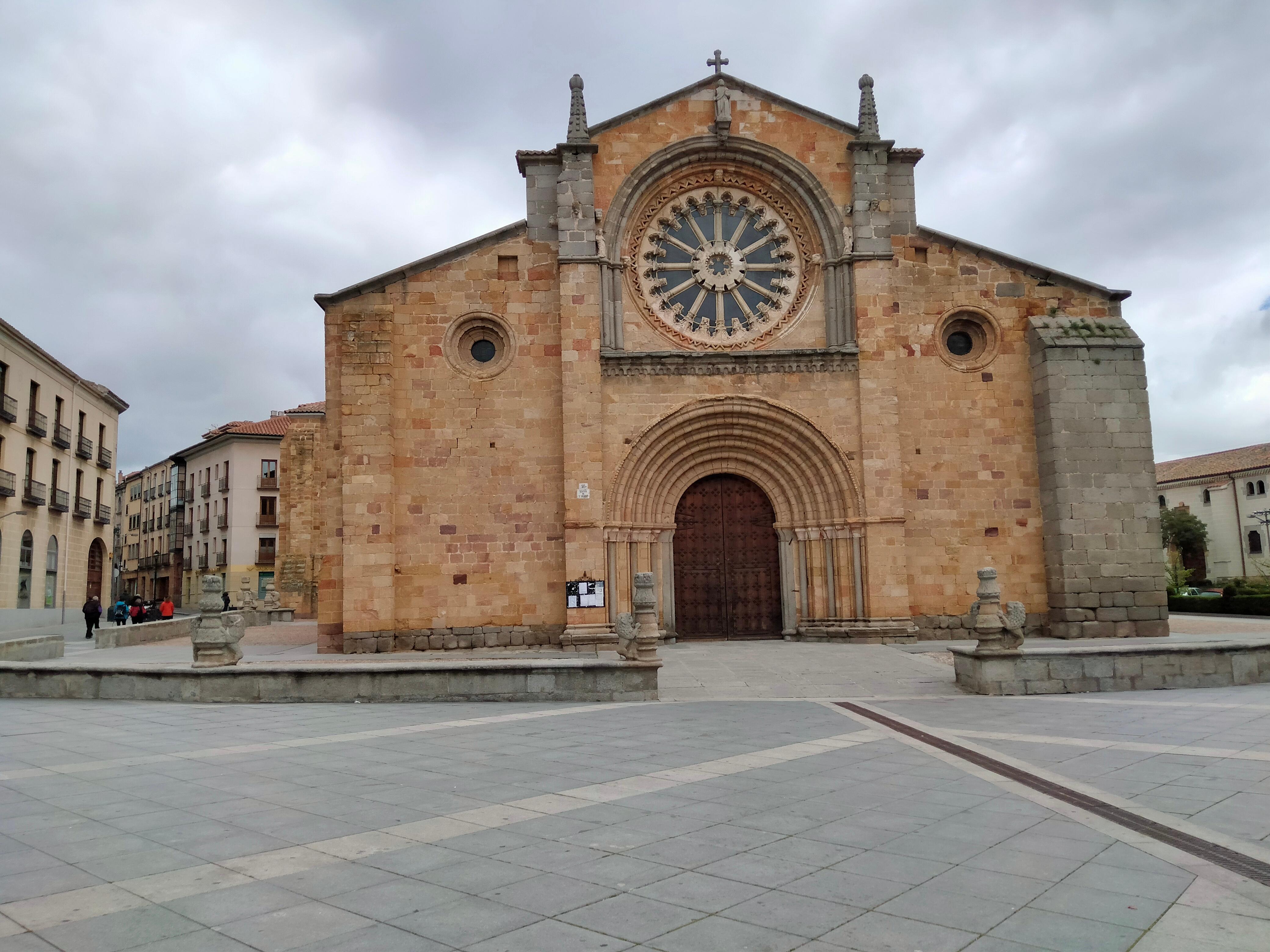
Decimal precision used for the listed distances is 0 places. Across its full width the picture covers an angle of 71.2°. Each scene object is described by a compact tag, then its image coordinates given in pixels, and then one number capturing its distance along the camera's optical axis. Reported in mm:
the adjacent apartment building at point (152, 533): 57531
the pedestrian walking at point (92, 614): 25891
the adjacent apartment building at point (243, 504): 49906
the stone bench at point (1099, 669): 11227
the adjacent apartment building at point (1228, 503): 52000
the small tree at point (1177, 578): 38969
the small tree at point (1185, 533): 54594
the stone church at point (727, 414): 17250
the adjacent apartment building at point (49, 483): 29812
